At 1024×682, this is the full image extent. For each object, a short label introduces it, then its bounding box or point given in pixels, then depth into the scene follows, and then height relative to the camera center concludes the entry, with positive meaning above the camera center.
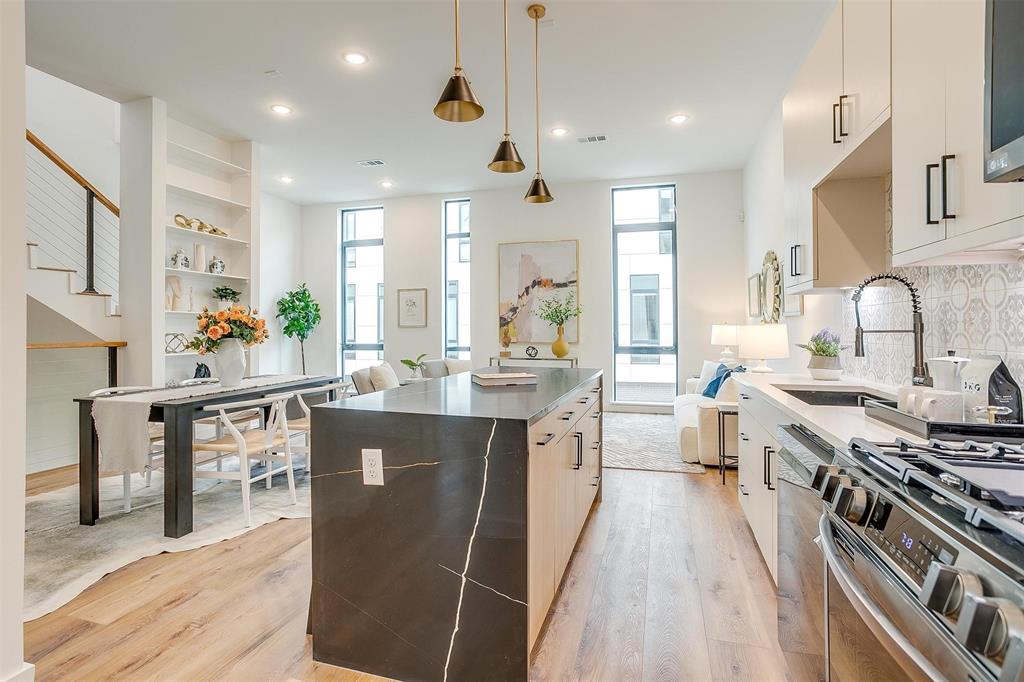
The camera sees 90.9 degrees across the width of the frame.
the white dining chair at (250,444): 3.01 -0.66
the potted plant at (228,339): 3.39 -0.01
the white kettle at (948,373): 1.52 -0.11
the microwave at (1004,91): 0.98 +0.50
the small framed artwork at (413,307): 7.82 +0.48
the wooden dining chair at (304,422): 3.51 -0.62
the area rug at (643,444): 4.35 -1.08
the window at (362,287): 8.20 +0.84
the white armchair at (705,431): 4.08 -0.79
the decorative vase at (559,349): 5.36 -0.12
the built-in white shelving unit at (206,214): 5.00 +1.32
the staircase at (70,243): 4.15 +0.87
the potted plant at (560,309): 6.43 +0.40
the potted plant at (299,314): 7.57 +0.37
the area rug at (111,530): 2.35 -1.12
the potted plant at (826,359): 2.62 -0.11
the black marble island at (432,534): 1.55 -0.64
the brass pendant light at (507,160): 2.68 +0.95
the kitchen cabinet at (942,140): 1.17 +0.53
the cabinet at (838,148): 1.78 +0.79
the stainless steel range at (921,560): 0.59 -0.33
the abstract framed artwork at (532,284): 7.17 +0.78
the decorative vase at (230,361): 3.46 -0.16
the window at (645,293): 7.00 +0.63
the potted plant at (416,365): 6.65 -0.36
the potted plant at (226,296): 5.32 +0.45
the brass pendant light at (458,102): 2.06 +0.98
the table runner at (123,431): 2.87 -0.53
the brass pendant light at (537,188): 3.20 +0.98
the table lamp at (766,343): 3.94 -0.04
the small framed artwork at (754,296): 5.66 +0.49
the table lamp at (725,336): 5.27 +0.02
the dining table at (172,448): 2.85 -0.64
